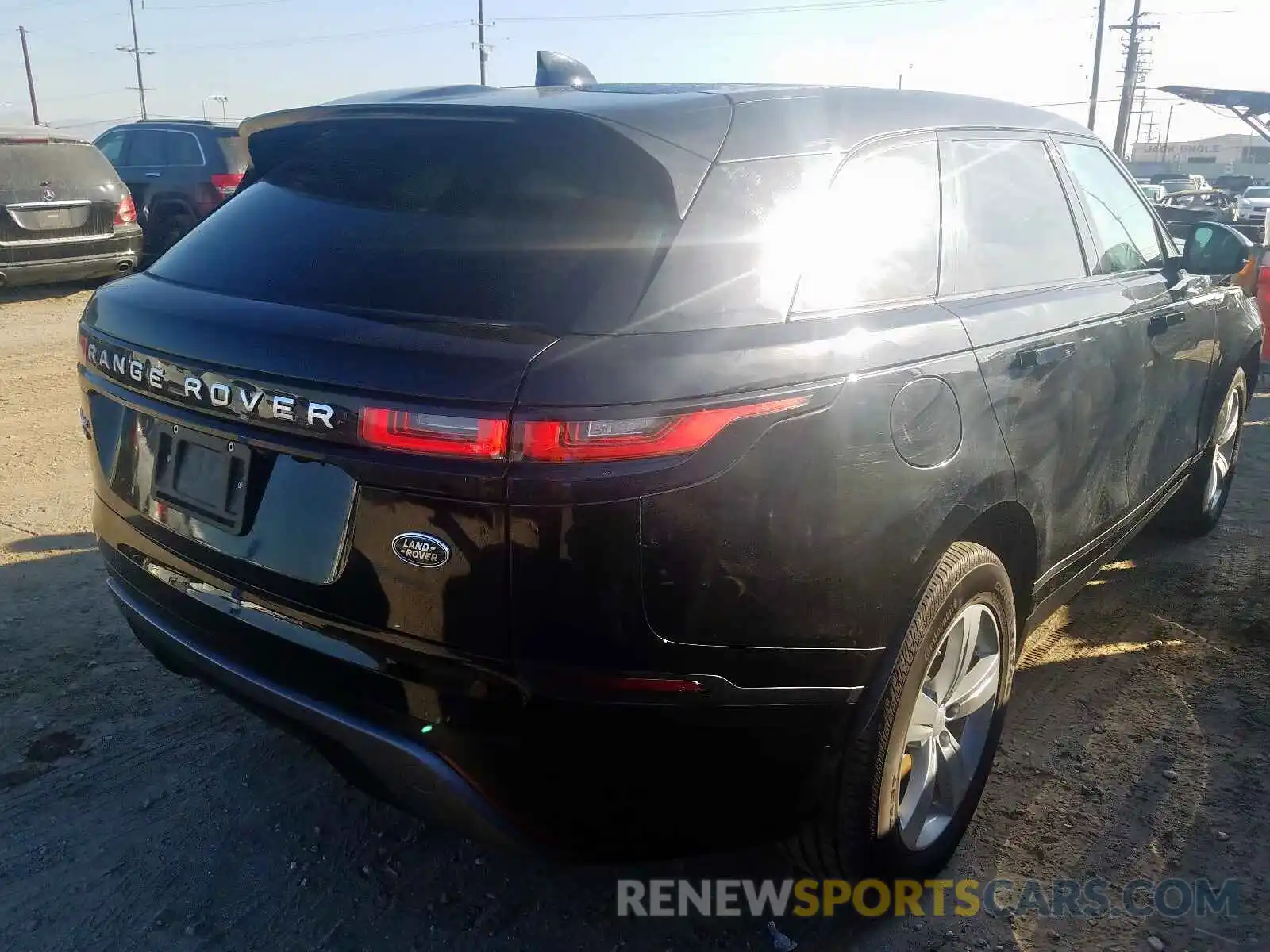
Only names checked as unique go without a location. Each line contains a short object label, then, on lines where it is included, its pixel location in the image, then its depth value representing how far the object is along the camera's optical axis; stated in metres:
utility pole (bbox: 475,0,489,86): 47.72
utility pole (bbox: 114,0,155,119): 62.41
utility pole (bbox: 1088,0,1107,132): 44.47
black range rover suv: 1.74
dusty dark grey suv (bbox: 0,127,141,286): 9.33
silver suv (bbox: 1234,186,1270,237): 29.32
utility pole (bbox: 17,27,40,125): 60.81
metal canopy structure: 19.30
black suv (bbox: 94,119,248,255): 12.94
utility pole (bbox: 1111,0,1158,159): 44.62
